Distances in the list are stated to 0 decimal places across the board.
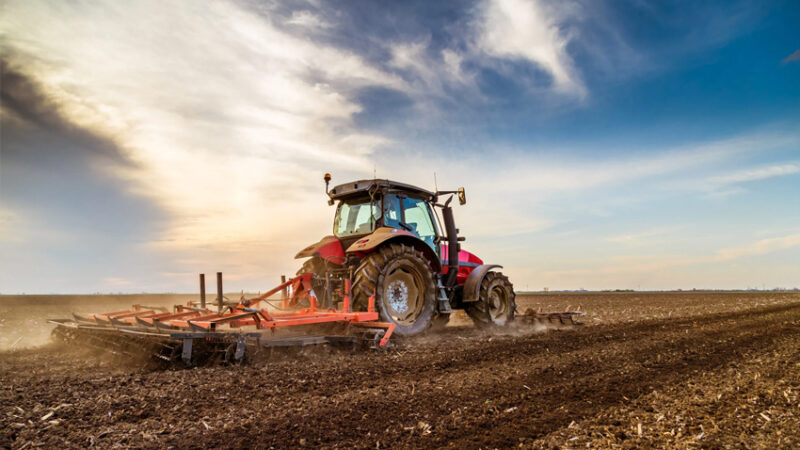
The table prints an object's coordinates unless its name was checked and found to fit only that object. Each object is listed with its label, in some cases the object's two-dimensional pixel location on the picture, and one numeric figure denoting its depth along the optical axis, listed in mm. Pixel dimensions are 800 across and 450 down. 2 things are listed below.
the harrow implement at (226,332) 5316
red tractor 7281
